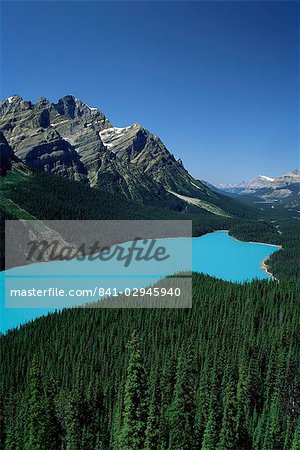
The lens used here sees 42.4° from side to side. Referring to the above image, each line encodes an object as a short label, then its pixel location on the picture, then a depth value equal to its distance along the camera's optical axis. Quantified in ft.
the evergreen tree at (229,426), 144.66
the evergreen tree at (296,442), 146.48
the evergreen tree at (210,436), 145.59
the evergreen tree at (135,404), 120.67
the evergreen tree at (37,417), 131.54
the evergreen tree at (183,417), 153.28
